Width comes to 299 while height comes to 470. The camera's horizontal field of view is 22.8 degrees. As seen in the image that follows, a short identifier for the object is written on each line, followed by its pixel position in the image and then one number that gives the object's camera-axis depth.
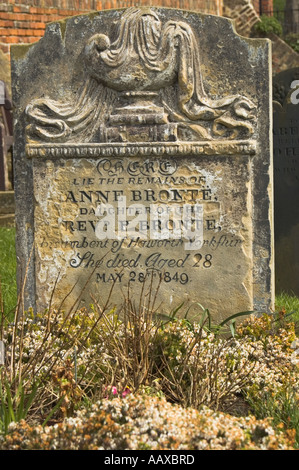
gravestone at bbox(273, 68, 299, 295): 6.05
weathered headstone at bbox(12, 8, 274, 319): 4.59
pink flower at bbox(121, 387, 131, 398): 3.43
